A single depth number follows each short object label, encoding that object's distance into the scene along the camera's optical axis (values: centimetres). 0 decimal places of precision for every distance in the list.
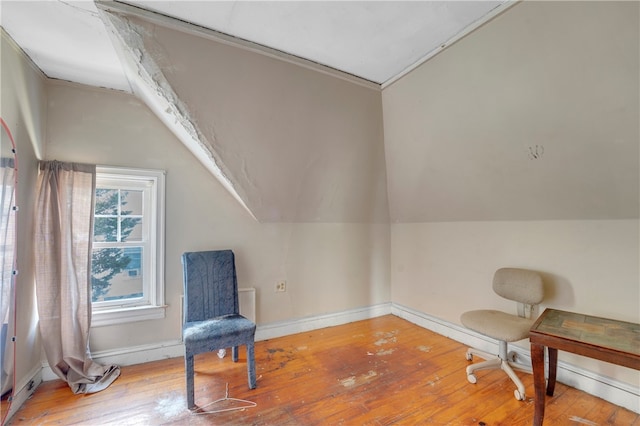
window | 236
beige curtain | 202
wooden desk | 140
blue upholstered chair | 193
